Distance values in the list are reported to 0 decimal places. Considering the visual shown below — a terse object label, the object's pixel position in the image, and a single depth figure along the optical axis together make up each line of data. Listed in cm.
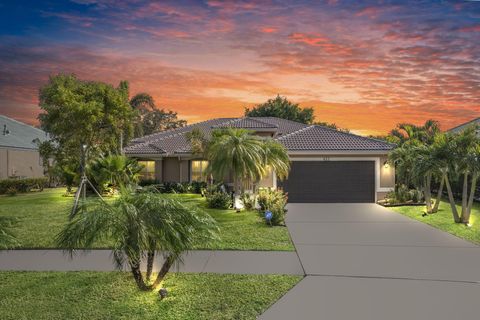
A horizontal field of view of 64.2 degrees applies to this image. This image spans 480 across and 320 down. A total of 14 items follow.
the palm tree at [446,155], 1308
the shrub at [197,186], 2240
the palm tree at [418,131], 2388
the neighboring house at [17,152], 2931
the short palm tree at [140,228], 577
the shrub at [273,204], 1264
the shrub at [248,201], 1627
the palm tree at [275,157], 1650
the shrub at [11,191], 2355
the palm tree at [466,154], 1233
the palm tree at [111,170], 2120
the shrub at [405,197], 1867
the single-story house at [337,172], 1955
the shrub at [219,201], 1667
